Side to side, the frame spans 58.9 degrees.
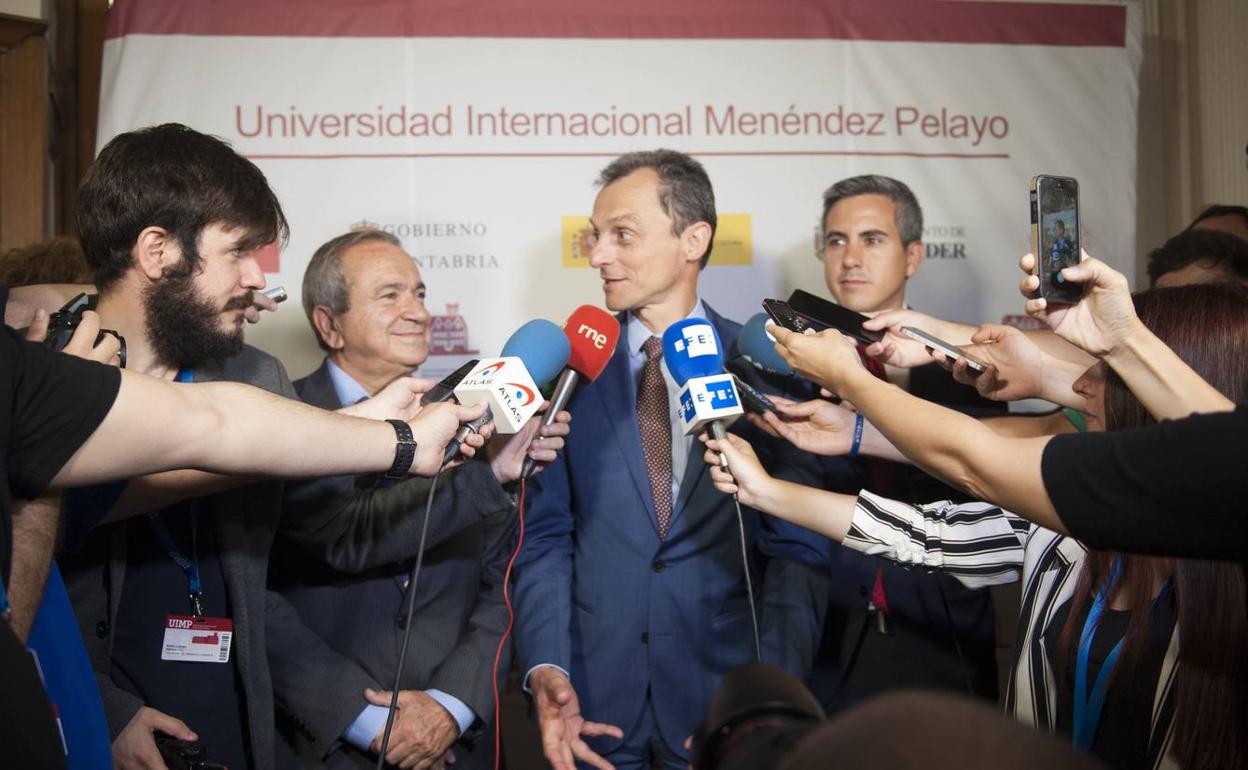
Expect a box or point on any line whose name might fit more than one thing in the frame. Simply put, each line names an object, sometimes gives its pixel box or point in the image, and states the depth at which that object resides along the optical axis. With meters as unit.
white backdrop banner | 4.06
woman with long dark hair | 1.71
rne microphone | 2.58
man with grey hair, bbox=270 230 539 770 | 2.66
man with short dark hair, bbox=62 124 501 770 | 2.41
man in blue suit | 2.68
